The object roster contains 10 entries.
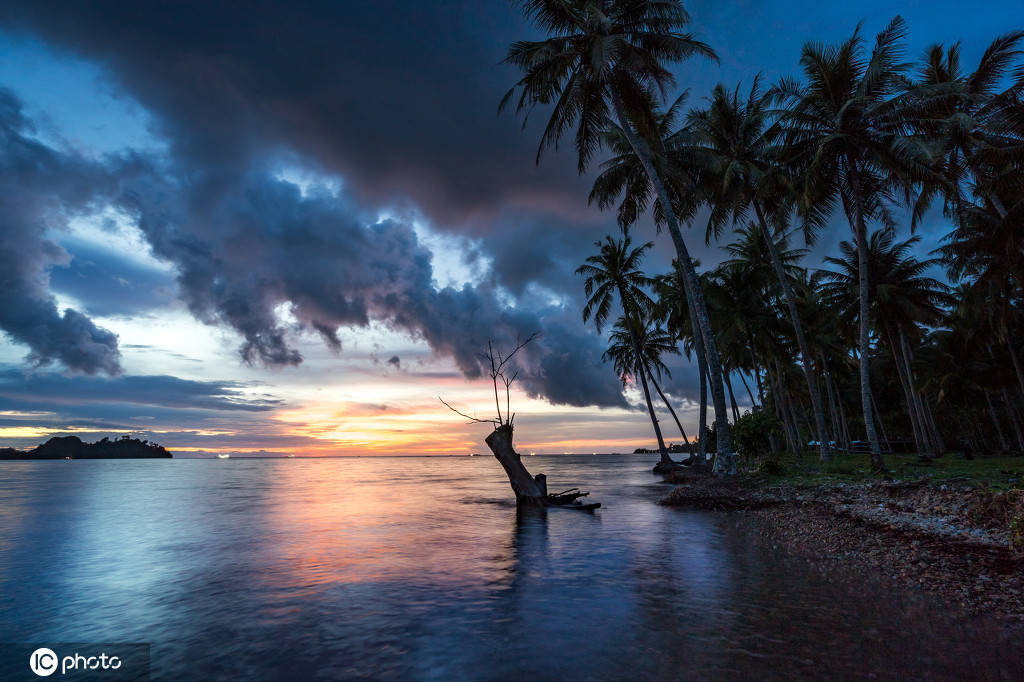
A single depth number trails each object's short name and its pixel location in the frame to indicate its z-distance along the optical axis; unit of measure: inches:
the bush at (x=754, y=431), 1179.3
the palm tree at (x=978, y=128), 618.5
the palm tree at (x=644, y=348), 1635.1
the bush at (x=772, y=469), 829.8
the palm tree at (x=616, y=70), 737.0
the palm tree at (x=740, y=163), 909.2
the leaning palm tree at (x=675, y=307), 1406.3
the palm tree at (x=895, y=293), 1099.9
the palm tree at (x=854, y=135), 703.1
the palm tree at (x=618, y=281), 1378.0
